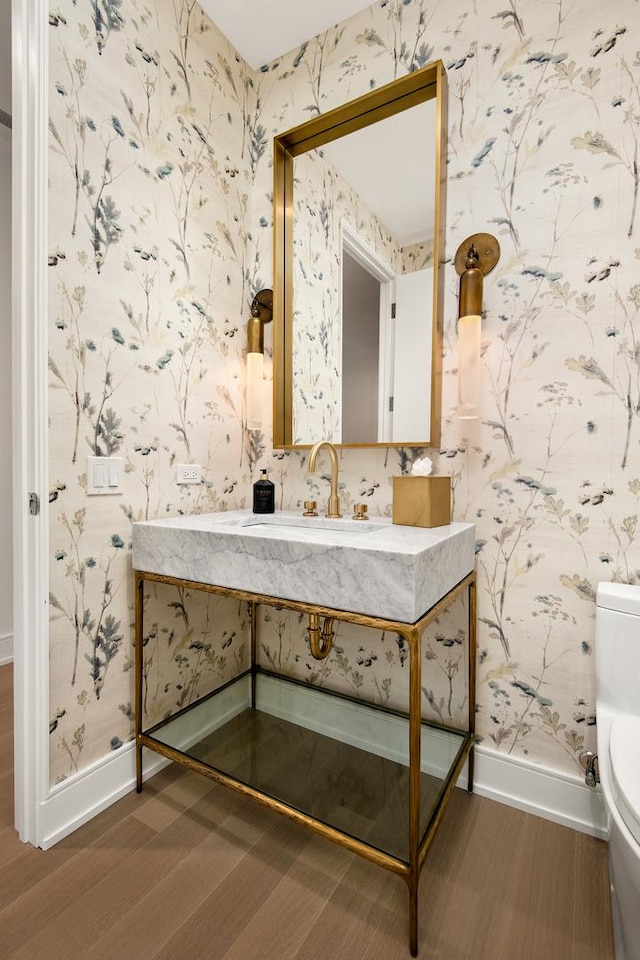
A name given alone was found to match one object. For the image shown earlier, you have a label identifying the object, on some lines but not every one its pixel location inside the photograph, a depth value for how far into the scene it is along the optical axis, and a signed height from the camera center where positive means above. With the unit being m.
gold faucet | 1.54 -0.07
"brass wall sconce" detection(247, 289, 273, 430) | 1.78 +0.38
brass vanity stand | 0.97 -0.82
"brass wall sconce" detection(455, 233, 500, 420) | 1.35 +0.43
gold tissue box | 1.31 -0.09
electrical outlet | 1.59 -0.01
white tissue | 1.35 +0.01
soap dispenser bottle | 1.71 -0.10
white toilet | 0.83 -0.59
